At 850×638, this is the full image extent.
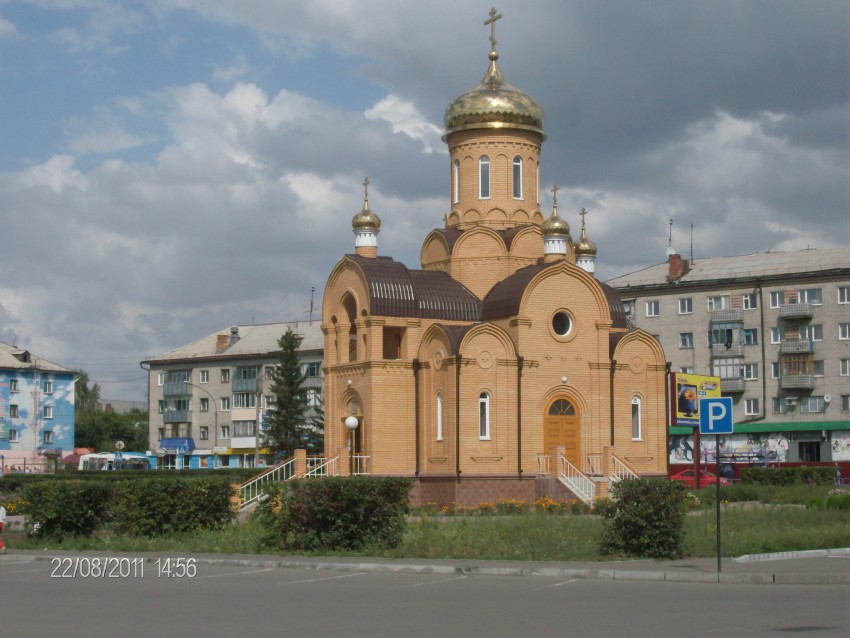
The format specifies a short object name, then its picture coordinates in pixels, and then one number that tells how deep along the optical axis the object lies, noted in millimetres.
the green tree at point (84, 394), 105188
